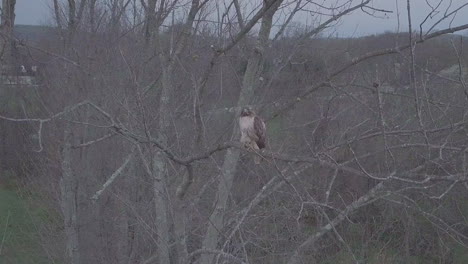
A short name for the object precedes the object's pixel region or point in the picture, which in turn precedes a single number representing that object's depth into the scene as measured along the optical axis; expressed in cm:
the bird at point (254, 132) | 1112
